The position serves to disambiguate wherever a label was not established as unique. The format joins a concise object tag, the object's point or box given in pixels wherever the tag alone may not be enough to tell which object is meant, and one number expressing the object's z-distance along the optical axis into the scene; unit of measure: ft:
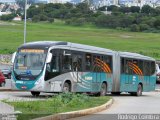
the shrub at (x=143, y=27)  474.90
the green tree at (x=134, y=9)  619.26
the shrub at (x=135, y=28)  471.17
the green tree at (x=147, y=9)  577.84
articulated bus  94.43
